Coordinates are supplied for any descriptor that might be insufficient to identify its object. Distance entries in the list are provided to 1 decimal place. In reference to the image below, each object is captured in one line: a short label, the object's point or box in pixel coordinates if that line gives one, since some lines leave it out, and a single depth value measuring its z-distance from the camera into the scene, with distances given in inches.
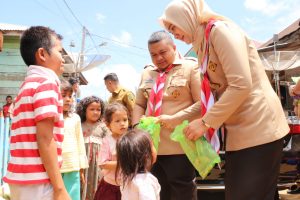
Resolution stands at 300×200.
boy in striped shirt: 72.7
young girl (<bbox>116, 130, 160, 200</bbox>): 91.5
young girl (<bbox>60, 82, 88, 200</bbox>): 146.3
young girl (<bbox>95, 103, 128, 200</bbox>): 131.6
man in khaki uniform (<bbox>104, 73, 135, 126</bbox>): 229.0
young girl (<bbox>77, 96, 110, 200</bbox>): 187.5
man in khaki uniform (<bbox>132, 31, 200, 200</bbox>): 118.3
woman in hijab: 78.3
